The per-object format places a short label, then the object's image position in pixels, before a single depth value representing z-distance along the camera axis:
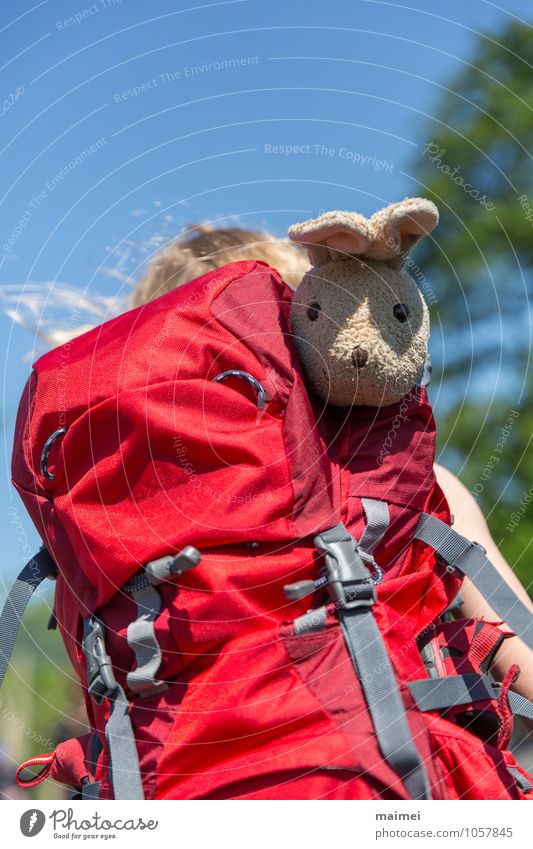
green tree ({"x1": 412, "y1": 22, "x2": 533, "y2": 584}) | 3.45
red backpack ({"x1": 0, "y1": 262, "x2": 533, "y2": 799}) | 1.09
